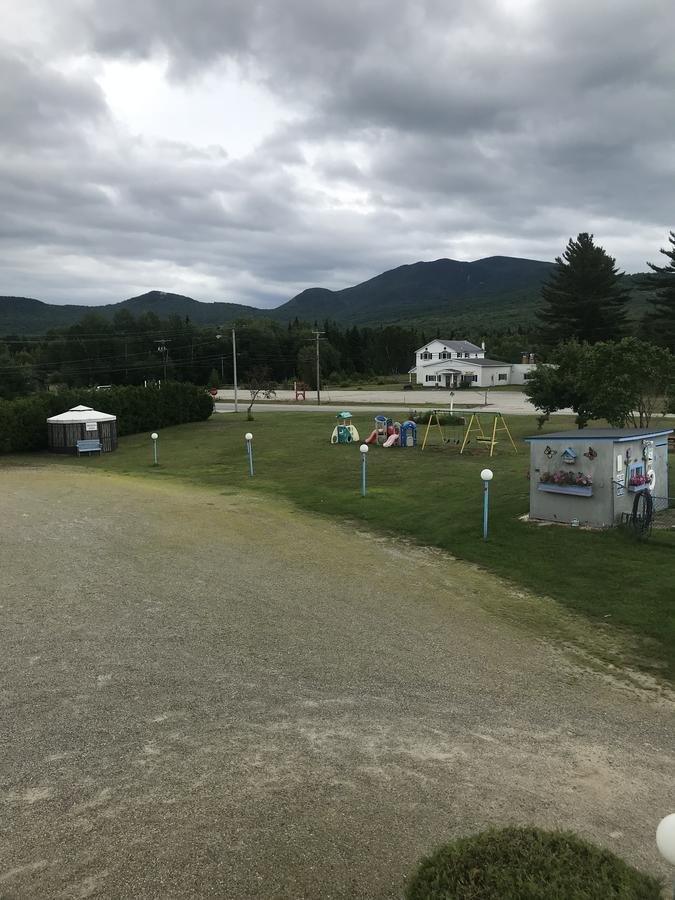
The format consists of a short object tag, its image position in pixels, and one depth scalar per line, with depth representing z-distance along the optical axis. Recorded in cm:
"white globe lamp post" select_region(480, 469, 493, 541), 1312
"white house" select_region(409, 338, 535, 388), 7312
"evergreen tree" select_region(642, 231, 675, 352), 5519
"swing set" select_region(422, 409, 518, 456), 2532
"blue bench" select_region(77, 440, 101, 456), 3058
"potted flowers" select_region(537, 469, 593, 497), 1348
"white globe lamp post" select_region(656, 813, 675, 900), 245
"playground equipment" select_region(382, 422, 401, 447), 2722
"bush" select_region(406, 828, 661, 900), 321
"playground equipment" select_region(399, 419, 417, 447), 2738
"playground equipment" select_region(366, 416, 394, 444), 2830
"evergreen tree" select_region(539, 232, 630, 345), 6656
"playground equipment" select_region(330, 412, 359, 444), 2930
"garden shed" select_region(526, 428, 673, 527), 1327
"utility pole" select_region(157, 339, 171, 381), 9790
